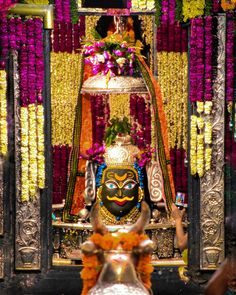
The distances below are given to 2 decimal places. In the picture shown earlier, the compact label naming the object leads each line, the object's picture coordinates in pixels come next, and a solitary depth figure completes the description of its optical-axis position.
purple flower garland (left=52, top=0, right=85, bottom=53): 17.73
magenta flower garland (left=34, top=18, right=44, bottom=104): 15.66
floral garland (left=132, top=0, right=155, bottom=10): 16.45
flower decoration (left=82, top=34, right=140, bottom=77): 16.86
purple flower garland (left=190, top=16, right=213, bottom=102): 15.70
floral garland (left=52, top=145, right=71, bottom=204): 18.05
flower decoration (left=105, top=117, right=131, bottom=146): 16.84
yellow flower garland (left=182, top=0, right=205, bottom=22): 15.69
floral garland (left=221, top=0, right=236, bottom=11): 15.62
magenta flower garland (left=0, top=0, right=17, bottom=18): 15.27
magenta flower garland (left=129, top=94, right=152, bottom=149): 18.02
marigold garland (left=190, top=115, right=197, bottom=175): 15.84
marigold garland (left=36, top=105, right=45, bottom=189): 15.79
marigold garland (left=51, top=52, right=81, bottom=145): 17.88
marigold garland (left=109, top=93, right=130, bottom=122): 18.20
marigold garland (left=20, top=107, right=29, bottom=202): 15.76
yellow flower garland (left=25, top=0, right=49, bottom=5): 15.73
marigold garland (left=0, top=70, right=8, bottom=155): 15.66
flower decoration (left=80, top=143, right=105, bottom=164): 17.14
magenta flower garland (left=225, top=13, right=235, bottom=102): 15.75
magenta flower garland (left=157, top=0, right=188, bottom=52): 17.50
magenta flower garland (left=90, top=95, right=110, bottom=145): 18.16
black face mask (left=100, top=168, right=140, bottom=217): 16.55
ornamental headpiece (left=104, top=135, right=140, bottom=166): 16.64
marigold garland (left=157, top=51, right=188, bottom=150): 17.61
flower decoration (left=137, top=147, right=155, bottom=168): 16.88
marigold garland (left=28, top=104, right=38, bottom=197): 15.77
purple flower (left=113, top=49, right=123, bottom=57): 16.87
